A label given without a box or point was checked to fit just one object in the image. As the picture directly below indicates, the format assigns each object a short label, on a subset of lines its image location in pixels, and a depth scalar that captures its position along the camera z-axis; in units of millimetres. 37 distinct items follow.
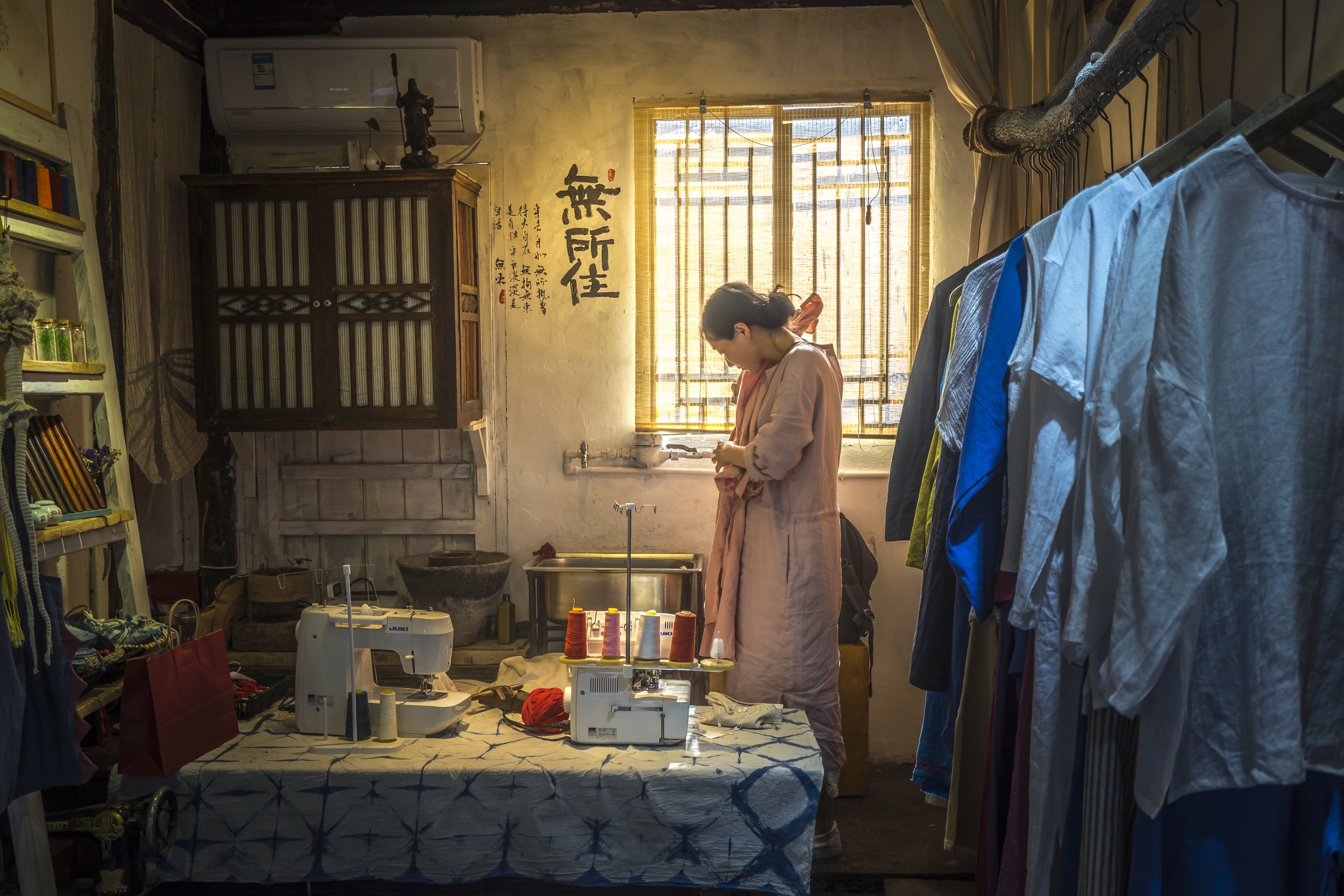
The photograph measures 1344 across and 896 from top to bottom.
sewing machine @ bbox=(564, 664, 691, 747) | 2471
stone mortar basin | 3672
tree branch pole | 1644
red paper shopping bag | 2295
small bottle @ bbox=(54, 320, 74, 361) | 2562
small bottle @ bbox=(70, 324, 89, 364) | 2611
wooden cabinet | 3729
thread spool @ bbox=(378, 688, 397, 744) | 2521
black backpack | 3758
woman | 3041
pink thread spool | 2506
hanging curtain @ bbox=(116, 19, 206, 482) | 3621
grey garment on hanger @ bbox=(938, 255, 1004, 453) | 1999
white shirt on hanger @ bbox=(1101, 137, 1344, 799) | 1386
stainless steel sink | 3721
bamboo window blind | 4023
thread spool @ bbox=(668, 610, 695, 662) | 2488
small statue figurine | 3730
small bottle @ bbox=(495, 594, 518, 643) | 3844
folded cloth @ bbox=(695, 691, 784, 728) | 2611
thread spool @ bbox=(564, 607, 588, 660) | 2490
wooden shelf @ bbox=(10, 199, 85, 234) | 2377
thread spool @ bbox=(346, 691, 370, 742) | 2531
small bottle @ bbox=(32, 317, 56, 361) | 2512
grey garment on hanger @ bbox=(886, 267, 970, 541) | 2672
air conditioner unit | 3930
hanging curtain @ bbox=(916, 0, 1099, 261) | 3193
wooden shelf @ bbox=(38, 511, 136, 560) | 2346
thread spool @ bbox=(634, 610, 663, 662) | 2482
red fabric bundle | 2625
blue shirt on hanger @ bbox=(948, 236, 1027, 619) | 1798
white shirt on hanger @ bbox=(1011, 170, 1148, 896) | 1575
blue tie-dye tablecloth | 2318
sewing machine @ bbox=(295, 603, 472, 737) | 2568
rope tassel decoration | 2066
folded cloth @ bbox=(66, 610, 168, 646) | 2625
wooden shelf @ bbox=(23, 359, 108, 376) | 2377
